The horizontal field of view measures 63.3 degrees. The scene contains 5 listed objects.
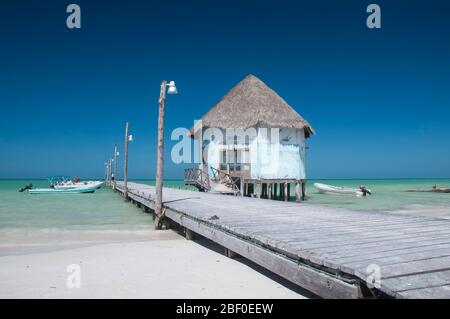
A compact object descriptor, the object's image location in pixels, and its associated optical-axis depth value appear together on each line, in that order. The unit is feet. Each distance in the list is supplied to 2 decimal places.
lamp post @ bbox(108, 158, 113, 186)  189.67
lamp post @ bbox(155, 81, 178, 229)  34.78
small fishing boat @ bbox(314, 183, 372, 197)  106.93
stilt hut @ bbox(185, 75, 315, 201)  74.08
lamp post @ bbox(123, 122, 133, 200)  82.02
